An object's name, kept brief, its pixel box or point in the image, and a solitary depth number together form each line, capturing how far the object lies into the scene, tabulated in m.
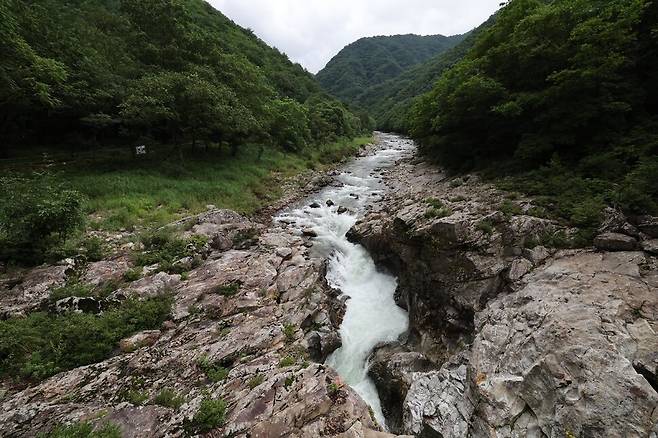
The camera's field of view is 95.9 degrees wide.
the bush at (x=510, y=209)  11.58
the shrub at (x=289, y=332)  9.56
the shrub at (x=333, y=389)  7.12
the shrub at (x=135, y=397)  6.87
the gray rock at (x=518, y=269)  9.73
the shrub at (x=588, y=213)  9.80
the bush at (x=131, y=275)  10.49
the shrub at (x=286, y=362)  8.09
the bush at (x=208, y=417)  6.32
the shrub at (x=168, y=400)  6.85
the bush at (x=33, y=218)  9.92
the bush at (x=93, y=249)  11.42
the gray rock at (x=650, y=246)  8.08
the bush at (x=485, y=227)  11.31
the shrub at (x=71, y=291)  9.12
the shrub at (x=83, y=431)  5.81
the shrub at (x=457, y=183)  17.48
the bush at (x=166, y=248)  11.60
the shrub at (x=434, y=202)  14.19
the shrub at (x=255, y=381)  7.33
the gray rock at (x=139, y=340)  8.27
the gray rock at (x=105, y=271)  10.29
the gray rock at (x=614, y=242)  8.55
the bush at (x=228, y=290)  10.74
